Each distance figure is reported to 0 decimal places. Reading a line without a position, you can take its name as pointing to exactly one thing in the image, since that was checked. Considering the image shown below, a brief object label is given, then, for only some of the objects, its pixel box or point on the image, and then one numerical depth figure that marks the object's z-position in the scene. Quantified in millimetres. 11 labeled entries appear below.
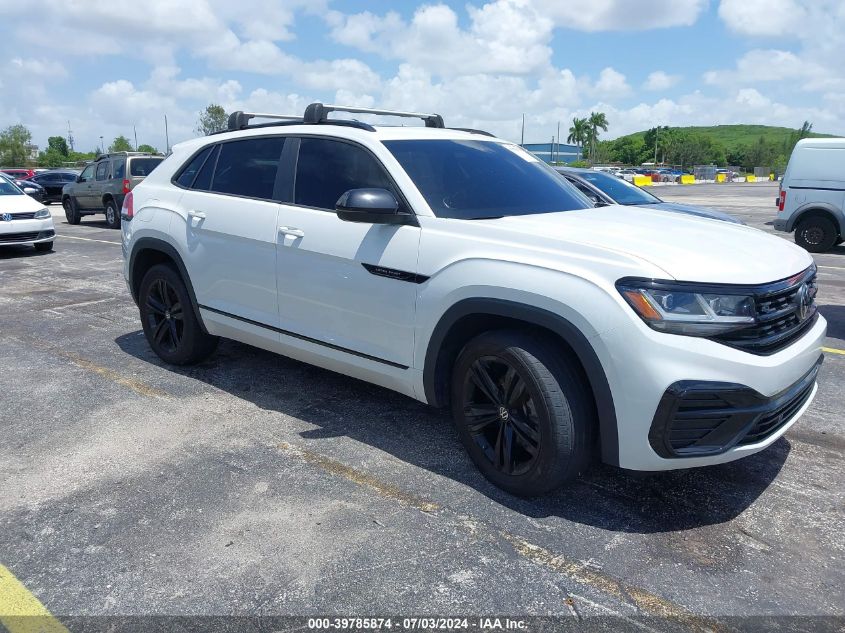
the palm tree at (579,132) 136500
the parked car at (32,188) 24306
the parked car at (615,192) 8766
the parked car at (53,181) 27173
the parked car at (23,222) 12109
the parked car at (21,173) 34700
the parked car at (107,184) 16422
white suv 2857
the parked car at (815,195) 12680
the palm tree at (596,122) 132875
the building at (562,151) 117906
